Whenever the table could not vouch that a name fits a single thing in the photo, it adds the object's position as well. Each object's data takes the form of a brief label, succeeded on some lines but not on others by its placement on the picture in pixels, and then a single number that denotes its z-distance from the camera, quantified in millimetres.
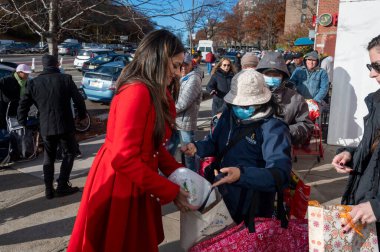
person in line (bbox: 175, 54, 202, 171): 4477
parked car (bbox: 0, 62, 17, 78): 7382
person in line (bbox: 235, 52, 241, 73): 18002
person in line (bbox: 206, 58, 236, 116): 6520
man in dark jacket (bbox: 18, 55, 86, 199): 4180
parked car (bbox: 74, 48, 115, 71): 24328
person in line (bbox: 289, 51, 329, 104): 6699
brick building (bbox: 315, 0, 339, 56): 23391
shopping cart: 5609
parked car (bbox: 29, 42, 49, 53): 39075
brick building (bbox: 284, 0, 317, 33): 54384
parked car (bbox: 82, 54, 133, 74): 19734
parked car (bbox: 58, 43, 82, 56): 37844
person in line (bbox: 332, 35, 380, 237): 1806
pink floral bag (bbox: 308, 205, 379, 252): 1645
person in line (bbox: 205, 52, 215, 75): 18906
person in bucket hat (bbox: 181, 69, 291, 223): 1789
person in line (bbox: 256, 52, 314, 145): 3400
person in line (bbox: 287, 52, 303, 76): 10152
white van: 38222
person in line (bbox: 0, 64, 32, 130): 5938
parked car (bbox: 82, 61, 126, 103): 11445
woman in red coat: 1699
